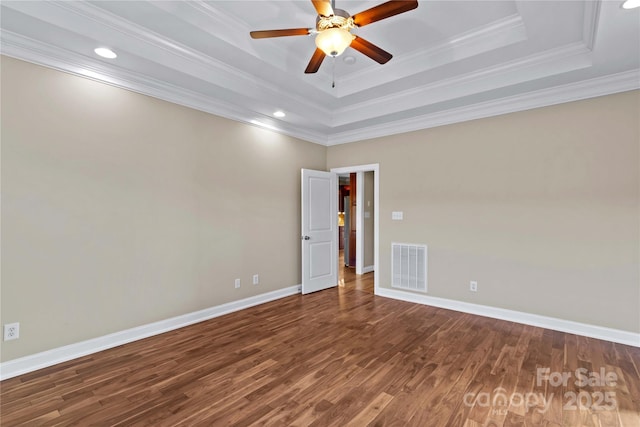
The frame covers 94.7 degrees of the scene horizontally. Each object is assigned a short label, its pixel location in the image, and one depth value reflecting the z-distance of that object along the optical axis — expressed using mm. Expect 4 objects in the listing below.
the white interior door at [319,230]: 4926
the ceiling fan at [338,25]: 1963
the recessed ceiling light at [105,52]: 2629
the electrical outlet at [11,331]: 2438
